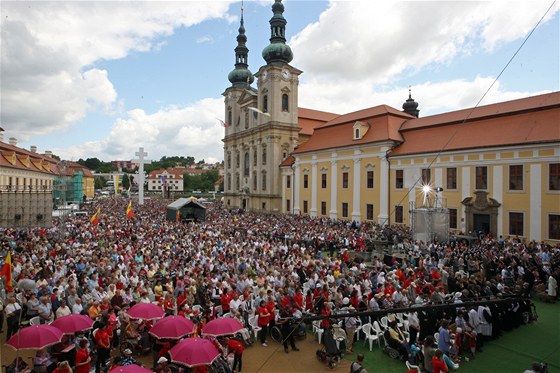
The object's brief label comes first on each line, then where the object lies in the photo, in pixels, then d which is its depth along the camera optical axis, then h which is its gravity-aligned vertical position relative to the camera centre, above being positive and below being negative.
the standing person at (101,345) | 7.76 -3.43
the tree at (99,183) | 120.99 +3.04
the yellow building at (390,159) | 22.42 +3.16
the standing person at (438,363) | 6.94 -3.36
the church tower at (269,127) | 46.72 +9.36
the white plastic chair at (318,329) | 9.73 -3.90
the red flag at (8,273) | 8.98 -2.16
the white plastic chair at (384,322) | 9.87 -3.66
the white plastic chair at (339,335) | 9.13 -3.73
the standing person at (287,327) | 9.37 -3.66
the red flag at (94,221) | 24.94 -2.16
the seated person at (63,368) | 5.95 -3.04
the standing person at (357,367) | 6.30 -3.18
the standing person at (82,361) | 6.92 -3.41
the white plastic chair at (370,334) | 9.42 -3.86
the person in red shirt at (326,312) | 9.11 -3.18
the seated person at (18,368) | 6.29 -3.40
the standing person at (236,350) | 7.96 -3.65
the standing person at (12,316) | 9.27 -3.38
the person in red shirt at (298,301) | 10.20 -3.22
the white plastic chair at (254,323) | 10.00 -3.78
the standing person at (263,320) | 9.80 -3.59
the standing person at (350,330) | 9.45 -3.75
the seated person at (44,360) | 6.87 -3.39
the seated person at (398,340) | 8.74 -3.78
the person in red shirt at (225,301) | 10.52 -3.31
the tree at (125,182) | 135.88 +3.83
